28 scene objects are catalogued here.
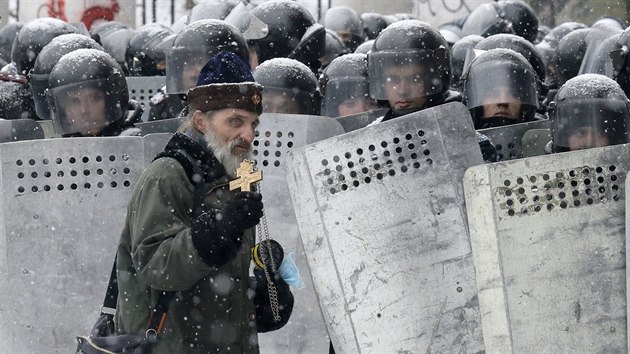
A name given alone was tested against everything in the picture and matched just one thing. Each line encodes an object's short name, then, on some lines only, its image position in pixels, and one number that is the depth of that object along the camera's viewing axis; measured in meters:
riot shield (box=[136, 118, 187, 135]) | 14.92
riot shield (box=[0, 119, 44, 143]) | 16.19
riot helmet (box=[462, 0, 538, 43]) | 23.64
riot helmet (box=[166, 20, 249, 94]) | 16.45
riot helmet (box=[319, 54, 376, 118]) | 17.47
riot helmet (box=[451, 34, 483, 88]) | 19.78
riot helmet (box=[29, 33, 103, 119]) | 17.92
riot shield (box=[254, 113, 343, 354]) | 12.97
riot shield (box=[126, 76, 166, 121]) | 20.58
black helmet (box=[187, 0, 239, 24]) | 22.27
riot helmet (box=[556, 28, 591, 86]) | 20.03
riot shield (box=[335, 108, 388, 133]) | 15.20
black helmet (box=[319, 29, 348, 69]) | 21.80
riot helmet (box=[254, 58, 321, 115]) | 15.77
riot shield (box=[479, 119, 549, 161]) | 14.26
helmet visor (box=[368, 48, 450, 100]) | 14.41
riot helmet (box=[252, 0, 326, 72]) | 19.86
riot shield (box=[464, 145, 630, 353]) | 10.98
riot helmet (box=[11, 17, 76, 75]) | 20.50
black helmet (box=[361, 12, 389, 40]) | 27.96
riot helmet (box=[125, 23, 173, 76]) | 21.62
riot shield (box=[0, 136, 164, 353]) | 13.26
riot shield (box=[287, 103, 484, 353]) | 11.37
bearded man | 8.82
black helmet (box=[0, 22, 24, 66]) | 25.66
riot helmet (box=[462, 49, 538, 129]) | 15.57
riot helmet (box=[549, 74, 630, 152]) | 13.04
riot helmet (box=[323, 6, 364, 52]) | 26.81
